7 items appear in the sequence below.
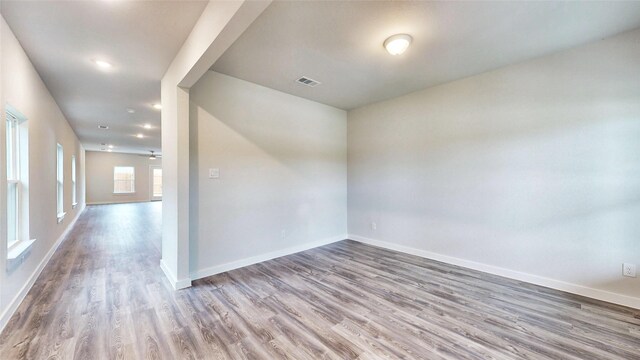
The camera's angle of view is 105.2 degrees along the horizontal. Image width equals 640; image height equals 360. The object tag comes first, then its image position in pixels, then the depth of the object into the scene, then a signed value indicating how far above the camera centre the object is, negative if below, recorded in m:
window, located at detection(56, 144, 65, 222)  4.62 -0.02
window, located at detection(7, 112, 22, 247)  2.40 +0.03
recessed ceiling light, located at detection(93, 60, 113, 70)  2.71 +1.31
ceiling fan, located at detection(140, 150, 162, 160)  11.88 +1.14
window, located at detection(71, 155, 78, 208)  6.24 -0.09
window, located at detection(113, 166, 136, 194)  11.37 -0.04
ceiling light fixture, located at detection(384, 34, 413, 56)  2.28 +1.28
